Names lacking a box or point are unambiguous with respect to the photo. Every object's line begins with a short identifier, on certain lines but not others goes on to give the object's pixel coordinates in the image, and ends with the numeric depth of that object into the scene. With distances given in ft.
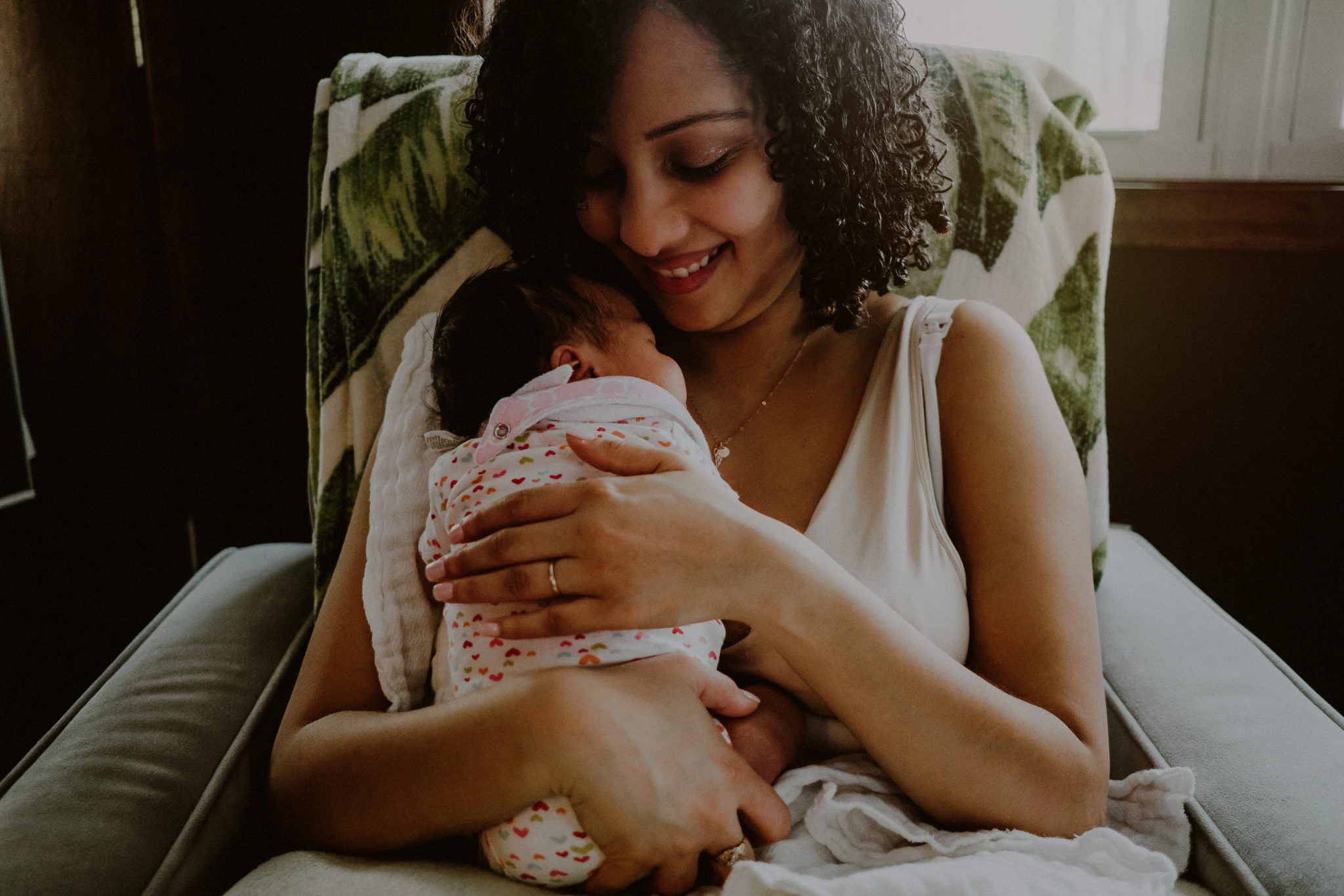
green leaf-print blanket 4.37
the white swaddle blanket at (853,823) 2.39
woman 2.74
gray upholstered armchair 2.91
